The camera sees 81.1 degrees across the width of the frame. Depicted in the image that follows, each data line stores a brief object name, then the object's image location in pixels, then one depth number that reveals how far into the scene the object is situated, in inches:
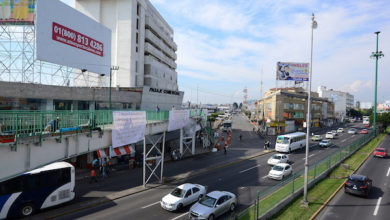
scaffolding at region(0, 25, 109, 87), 1170.0
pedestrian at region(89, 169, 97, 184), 836.2
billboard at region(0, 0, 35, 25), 1266.0
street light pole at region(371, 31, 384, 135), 1862.7
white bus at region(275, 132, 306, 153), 1437.0
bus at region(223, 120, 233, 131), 2603.3
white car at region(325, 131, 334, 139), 2131.2
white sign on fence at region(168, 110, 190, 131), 1015.0
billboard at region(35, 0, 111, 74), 1040.2
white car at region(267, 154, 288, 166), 1096.8
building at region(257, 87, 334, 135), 2546.8
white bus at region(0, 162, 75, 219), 538.6
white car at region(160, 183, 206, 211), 593.9
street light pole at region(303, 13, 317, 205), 599.5
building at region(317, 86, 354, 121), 5527.1
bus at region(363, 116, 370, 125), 3624.5
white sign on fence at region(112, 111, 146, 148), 624.7
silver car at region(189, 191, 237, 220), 524.7
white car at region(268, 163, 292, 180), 869.8
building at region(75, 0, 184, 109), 1806.1
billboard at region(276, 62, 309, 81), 1818.7
